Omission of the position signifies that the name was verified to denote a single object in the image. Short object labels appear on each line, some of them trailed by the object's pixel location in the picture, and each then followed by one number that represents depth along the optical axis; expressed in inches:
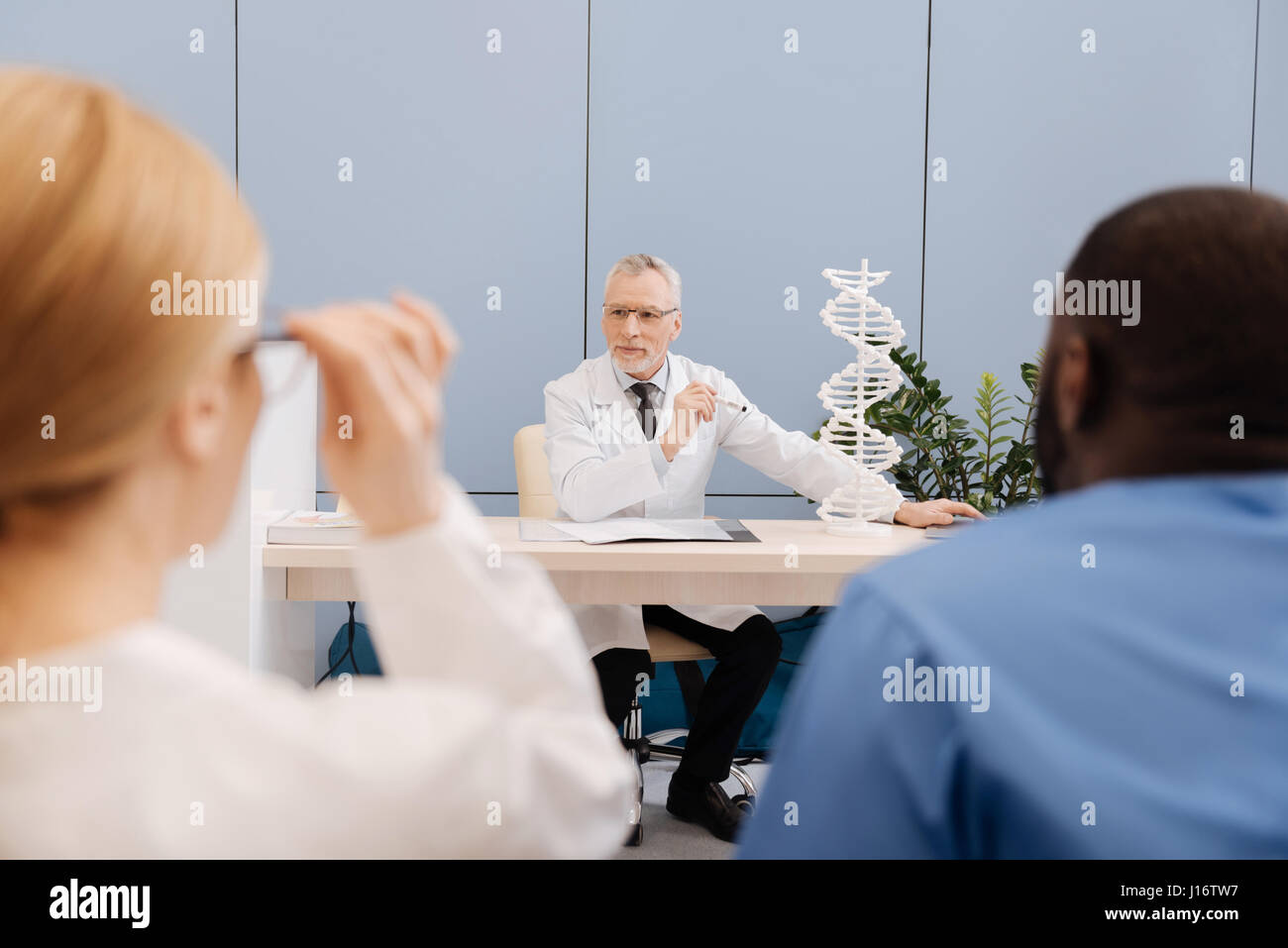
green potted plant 137.3
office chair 111.7
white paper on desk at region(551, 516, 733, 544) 95.0
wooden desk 88.9
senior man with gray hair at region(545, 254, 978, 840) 109.3
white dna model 99.7
